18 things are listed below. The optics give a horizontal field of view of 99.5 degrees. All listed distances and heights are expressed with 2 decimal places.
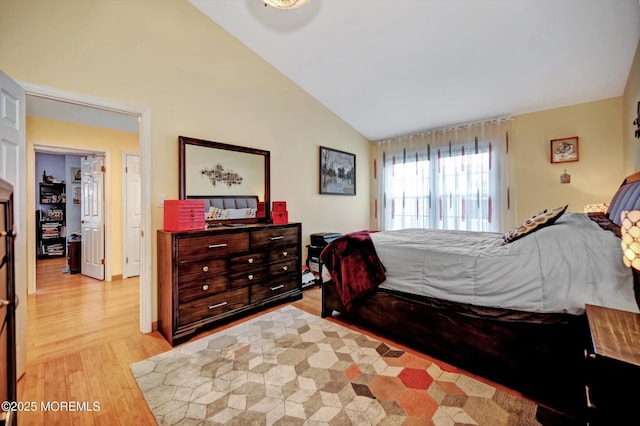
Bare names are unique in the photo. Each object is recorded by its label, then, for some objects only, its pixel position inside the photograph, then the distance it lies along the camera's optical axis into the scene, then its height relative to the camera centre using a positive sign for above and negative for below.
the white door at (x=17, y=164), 1.79 +0.35
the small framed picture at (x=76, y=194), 6.23 +0.46
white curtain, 3.98 +0.52
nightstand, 0.84 -0.53
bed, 1.47 -0.54
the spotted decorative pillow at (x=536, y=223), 1.82 -0.09
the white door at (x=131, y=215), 4.33 -0.02
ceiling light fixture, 1.98 +1.54
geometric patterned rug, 1.47 -1.10
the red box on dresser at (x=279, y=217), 3.34 -0.06
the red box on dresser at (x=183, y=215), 2.40 -0.02
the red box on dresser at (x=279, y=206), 3.34 +0.08
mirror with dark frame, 2.82 +0.39
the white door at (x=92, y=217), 4.30 -0.05
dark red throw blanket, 2.31 -0.49
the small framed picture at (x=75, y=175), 6.05 +0.88
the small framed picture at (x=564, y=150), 3.46 +0.79
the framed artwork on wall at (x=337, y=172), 4.40 +0.69
